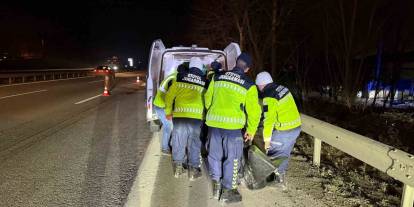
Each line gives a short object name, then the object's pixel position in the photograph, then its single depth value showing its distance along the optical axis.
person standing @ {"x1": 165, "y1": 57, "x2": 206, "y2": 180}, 5.43
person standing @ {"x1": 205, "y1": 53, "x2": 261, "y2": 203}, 4.50
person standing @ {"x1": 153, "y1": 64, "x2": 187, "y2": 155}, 6.25
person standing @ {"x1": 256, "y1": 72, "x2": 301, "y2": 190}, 5.02
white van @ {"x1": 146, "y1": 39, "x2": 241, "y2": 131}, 7.77
